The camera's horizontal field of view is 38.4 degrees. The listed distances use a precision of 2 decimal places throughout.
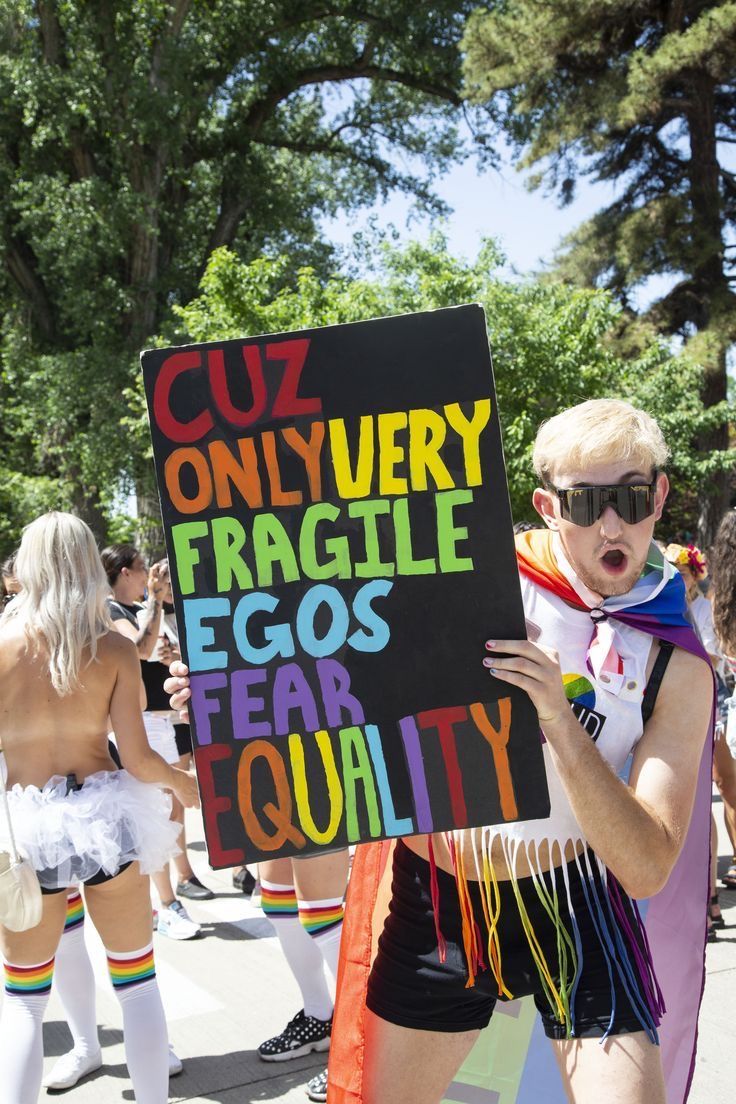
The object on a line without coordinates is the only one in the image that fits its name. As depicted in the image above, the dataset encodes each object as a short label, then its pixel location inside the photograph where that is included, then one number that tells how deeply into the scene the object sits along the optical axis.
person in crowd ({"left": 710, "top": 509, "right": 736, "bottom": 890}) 4.09
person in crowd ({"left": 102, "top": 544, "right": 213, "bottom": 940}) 5.26
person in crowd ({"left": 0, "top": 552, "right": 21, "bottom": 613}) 6.55
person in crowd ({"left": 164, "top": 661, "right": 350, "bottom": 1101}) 3.77
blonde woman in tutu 3.04
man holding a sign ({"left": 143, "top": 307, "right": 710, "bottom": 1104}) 1.85
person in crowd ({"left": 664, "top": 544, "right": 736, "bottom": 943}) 5.03
